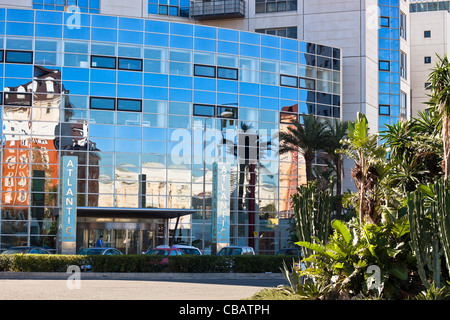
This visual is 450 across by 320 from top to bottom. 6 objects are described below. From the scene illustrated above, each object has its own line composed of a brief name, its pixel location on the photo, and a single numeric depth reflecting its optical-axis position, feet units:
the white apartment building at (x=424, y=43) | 285.84
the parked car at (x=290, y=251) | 141.04
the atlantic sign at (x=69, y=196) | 146.61
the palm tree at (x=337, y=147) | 166.61
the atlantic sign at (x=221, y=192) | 161.58
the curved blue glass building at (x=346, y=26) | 214.28
